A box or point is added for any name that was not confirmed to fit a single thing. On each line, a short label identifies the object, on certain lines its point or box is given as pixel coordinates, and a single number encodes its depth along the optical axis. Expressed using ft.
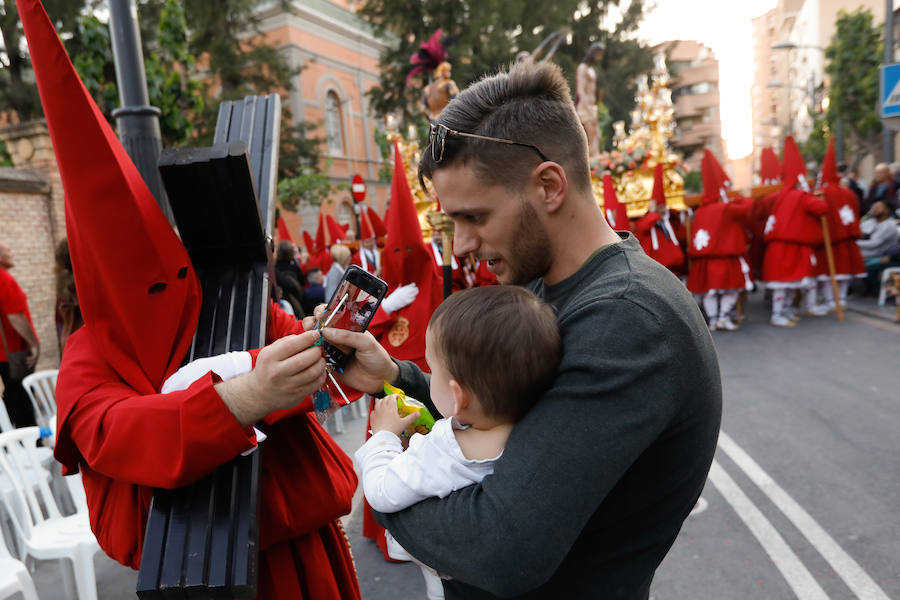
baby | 3.47
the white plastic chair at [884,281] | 30.60
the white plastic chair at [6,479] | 11.22
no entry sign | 35.27
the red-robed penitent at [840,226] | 29.84
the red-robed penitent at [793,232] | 29.25
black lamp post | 10.64
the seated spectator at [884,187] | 34.32
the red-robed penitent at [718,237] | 30.04
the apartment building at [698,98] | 210.18
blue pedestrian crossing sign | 18.40
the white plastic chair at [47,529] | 10.29
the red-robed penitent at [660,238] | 30.09
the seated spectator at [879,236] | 31.94
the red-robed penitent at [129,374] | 4.27
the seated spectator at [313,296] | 30.73
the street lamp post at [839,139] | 62.35
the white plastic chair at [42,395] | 16.70
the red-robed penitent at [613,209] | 26.43
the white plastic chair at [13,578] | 8.73
